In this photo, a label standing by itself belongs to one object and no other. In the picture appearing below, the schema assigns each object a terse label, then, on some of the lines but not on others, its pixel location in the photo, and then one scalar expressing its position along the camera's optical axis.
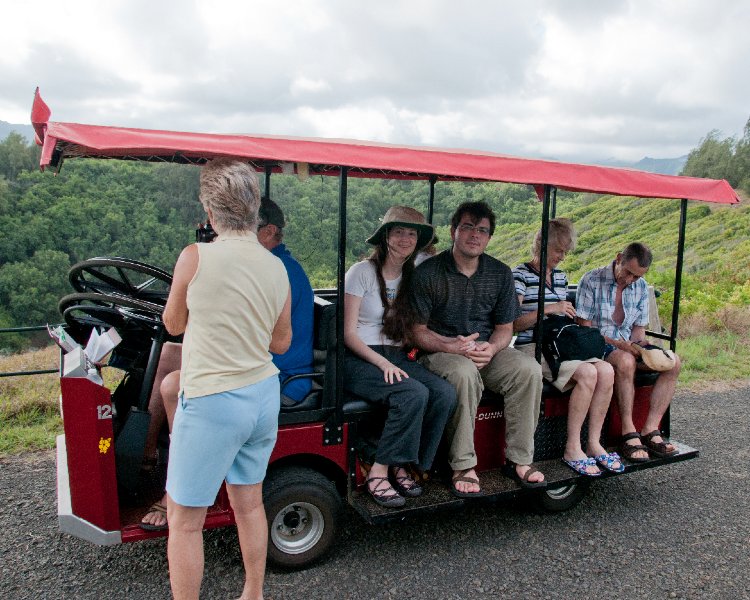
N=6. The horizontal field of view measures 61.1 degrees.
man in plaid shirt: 3.93
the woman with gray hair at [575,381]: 3.70
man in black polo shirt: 3.35
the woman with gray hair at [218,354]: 2.16
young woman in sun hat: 3.15
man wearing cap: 3.08
